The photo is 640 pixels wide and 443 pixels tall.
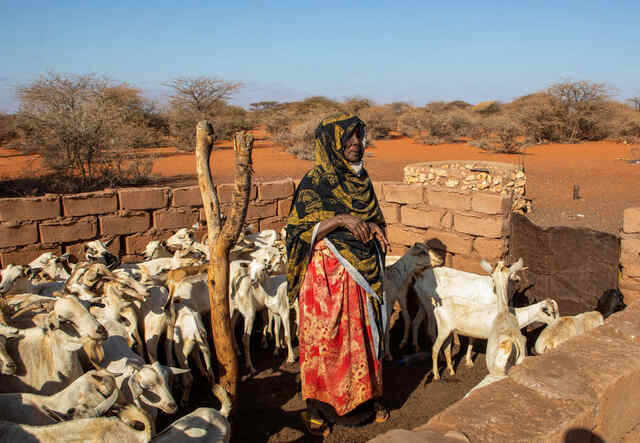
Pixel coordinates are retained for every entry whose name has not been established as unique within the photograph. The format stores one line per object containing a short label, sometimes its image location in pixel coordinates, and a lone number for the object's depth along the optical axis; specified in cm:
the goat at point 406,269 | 475
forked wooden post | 326
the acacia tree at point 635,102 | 4067
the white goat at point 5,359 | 292
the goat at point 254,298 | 467
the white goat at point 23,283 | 421
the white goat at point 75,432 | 218
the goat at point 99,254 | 499
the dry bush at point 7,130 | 2332
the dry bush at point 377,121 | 3325
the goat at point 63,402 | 248
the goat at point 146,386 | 274
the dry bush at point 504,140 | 2439
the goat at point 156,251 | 554
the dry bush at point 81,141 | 1375
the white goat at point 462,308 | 432
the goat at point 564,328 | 385
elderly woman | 345
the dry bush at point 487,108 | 4697
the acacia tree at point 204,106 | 2962
